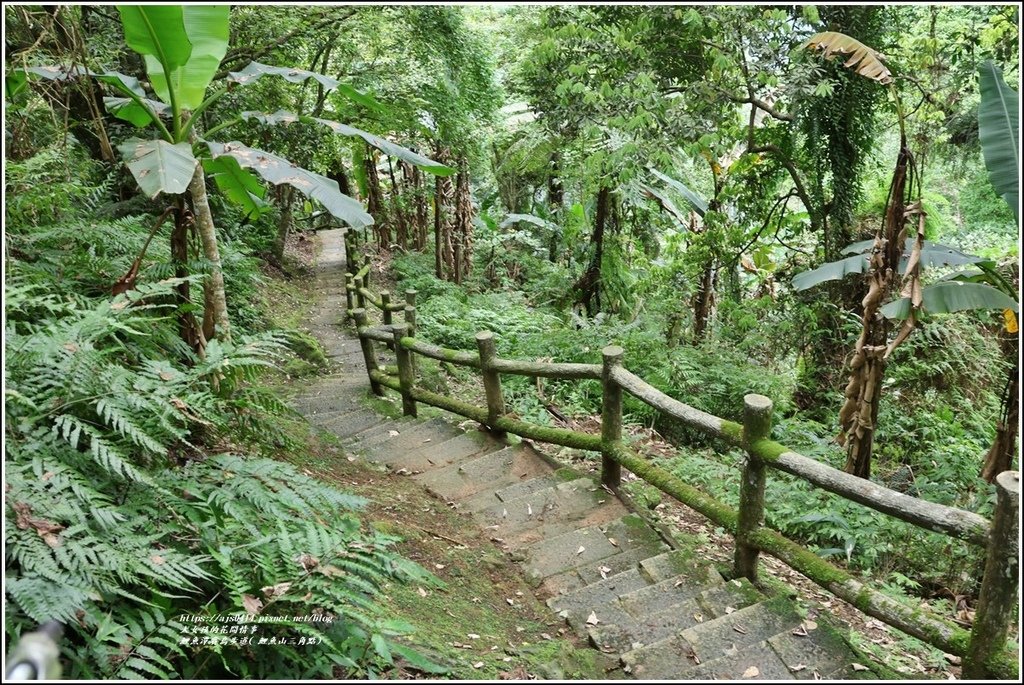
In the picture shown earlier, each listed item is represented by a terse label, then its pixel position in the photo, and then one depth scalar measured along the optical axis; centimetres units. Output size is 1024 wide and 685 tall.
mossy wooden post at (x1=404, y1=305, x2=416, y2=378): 821
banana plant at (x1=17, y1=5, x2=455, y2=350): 336
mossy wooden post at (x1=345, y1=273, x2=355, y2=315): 1155
